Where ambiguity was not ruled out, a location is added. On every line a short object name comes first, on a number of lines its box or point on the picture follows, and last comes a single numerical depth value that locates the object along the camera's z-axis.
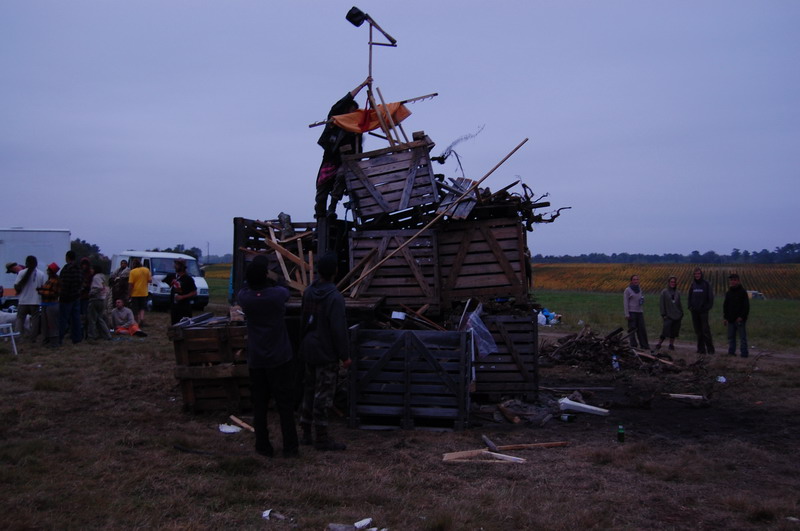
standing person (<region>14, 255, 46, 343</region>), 13.41
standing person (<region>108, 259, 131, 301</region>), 16.73
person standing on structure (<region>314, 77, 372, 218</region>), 10.37
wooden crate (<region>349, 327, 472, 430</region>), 7.45
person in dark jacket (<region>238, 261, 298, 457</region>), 6.30
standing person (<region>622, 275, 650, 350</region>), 14.37
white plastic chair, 11.89
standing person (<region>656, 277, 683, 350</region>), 14.74
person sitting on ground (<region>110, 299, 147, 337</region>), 16.06
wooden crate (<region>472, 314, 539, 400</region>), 8.81
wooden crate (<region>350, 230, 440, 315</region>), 9.13
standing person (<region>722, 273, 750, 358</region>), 14.09
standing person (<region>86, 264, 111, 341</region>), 14.61
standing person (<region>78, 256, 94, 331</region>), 14.30
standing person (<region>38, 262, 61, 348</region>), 13.51
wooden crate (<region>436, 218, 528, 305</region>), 9.05
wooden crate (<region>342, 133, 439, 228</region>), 9.37
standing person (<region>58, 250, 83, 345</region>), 13.10
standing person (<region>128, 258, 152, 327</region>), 16.00
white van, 23.30
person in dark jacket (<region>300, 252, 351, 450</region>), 6.61
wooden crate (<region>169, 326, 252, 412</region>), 7.91
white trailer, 20.17
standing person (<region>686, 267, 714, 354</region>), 14.32
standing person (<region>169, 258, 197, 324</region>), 11.66
